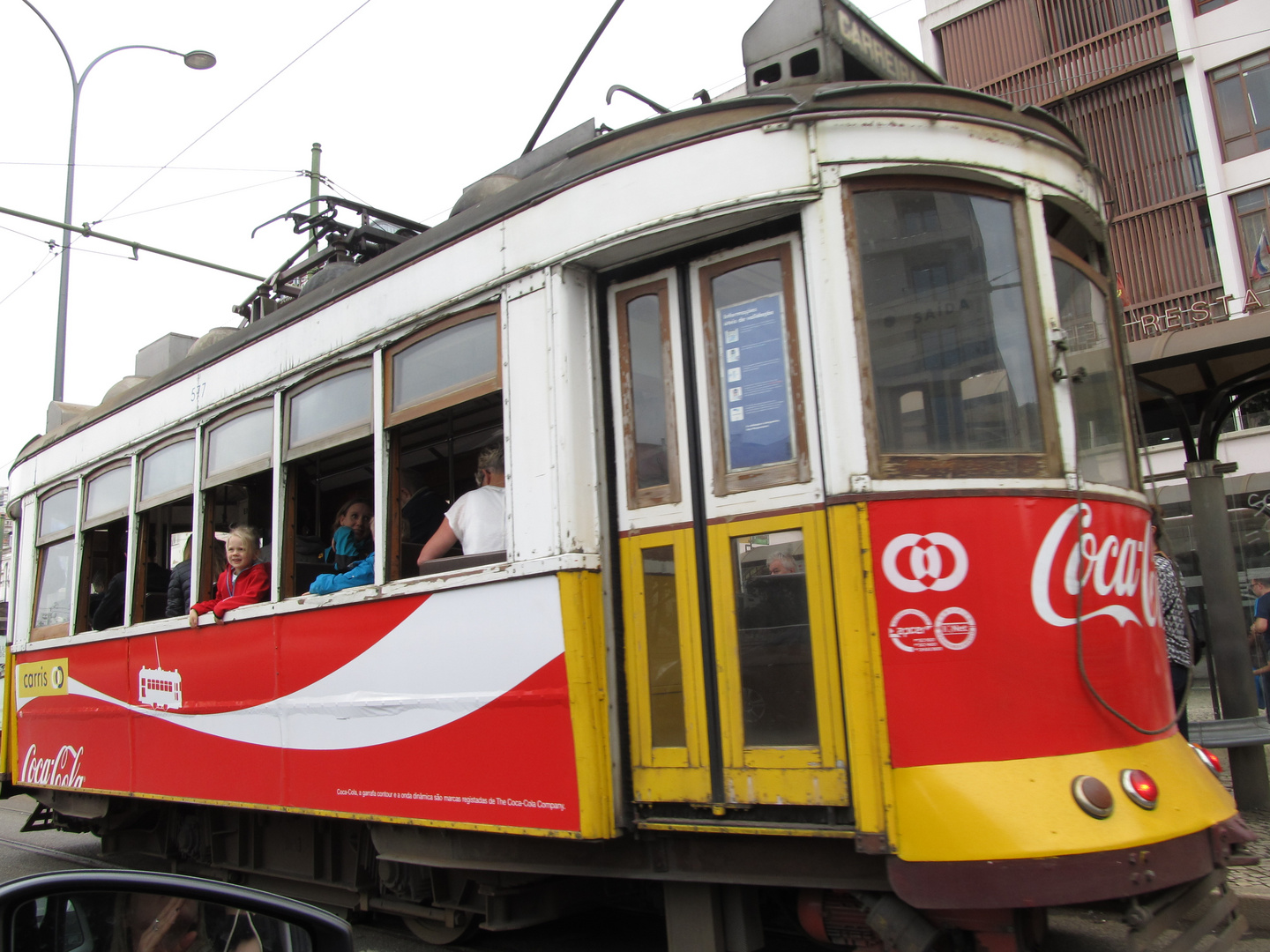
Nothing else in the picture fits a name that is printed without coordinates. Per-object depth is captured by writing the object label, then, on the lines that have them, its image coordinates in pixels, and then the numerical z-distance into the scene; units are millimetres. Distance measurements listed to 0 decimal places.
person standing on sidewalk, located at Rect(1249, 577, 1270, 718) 9345
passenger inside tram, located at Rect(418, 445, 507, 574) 4145
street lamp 11984
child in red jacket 5273
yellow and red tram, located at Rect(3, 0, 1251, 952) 2959
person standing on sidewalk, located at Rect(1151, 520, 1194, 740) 5660
